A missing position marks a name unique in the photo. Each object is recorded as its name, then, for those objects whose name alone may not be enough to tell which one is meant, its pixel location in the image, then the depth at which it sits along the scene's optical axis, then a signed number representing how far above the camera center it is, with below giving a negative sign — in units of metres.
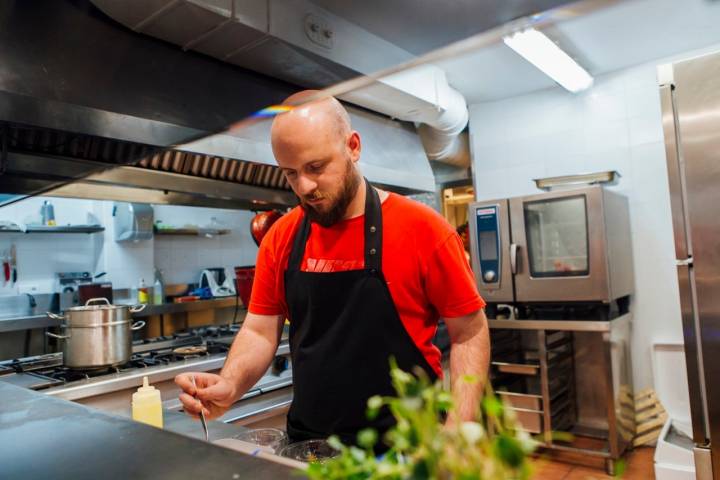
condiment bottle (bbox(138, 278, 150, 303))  4.46 -0.15
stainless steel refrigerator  2.06 +0.09
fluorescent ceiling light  2.70 +1.23
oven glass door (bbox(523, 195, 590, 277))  3.22 +0.15
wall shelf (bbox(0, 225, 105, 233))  4.02 +0.46
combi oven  3.10 +0.06
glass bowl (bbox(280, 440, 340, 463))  0.87 -0.33
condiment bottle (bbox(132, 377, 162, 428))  1.26 -0.33
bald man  1.23 -0.07
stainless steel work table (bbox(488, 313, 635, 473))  3.04 -0.86
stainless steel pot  1.92 -0.22
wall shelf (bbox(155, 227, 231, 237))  4.88 +0.46
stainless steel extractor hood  1.45 +0.59
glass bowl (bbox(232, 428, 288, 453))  1.07 -0.37
